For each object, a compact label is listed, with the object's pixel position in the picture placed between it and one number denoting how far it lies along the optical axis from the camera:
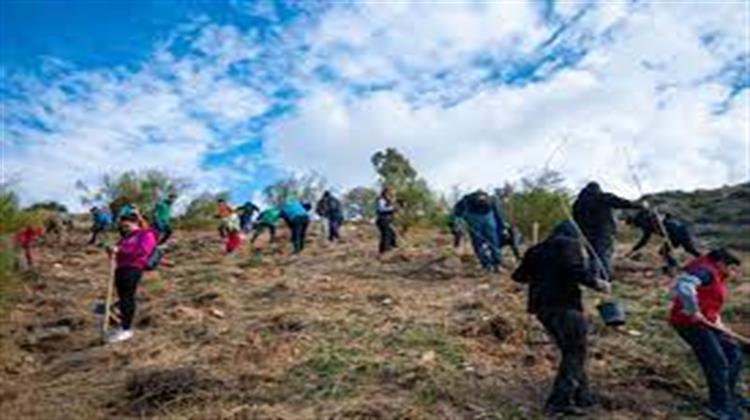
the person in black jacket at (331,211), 25.62
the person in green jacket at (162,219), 23.48
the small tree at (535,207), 24.77
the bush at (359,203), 40.41
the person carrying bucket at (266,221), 25.61
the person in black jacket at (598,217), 14.68
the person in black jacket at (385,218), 21.17
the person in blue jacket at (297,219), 22.77
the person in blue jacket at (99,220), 28.47
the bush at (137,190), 37.66
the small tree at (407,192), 33.02
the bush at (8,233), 15.55
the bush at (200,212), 36.34
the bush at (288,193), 43.25
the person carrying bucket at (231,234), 25.25
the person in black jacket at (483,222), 17.25
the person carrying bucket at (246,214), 28.14
